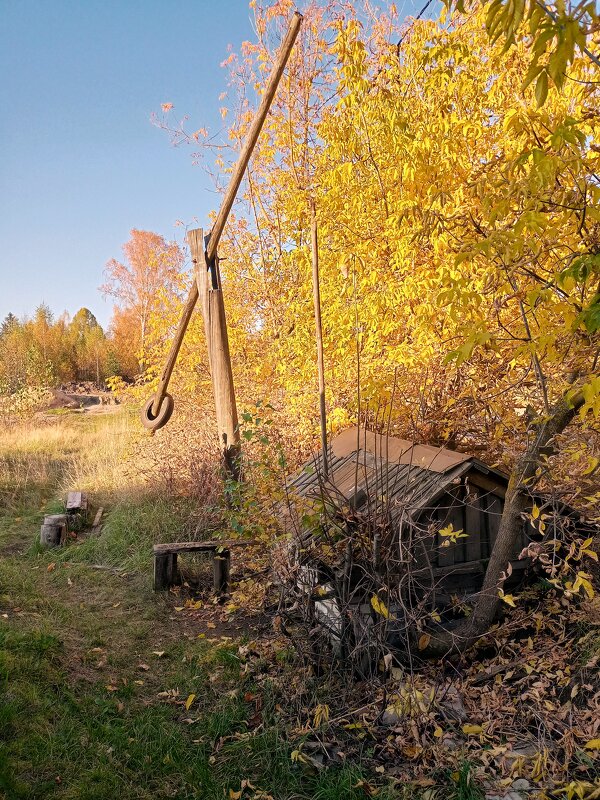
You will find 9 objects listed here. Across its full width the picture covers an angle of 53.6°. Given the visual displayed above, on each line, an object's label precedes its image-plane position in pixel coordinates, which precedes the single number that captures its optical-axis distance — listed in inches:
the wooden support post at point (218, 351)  225.1
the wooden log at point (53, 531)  289.7
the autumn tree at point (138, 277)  1364.4
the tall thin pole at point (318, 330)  153.8
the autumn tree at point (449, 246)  149.6
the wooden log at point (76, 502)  325.0
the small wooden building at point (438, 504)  159.5
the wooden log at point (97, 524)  313.4
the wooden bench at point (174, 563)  231.5
